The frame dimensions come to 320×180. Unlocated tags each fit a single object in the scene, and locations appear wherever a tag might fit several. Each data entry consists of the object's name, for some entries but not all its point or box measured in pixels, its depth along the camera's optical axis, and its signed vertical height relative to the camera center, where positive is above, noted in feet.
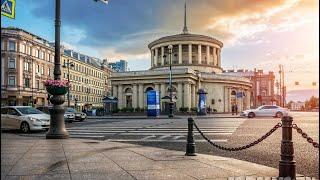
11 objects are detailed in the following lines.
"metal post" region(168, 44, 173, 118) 161.19 -3.02
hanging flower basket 51.39 +1.96
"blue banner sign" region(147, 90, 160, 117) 172.45 -0.66
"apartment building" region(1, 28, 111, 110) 283.79 +26.72
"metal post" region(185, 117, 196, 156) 34.99 -3.84
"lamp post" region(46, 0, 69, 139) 51.62 -1.22
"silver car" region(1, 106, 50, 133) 71.97 -2.99
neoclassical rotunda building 274.77 +16.78
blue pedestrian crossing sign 18.93 +4.52
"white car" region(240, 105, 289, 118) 150.23 -3.45
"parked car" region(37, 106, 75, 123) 122.01 -4.40
